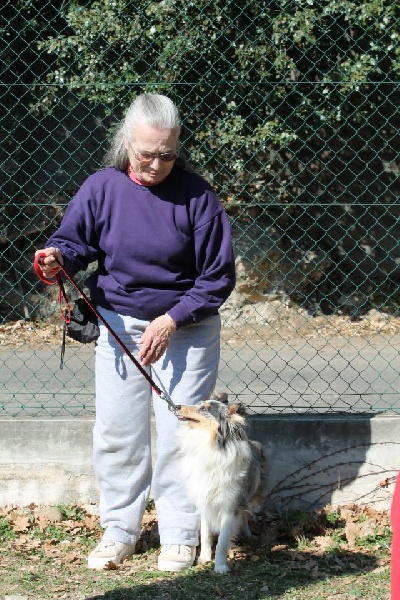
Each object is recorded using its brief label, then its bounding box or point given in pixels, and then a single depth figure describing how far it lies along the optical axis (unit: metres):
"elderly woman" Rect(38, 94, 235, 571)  7.55
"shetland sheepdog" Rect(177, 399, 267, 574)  7.89
